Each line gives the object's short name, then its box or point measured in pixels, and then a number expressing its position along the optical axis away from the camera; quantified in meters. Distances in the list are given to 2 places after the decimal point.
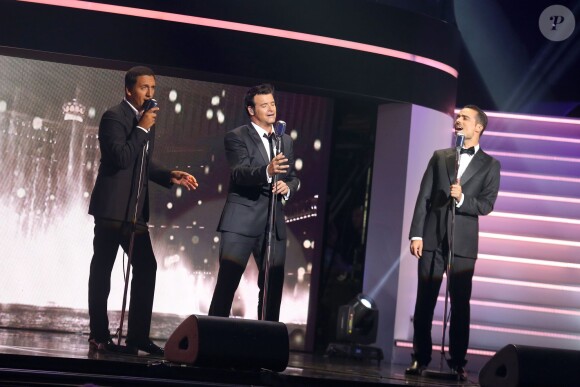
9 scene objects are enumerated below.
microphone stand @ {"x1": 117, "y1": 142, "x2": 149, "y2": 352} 12.58
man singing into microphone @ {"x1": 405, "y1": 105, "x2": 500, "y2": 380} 14.24
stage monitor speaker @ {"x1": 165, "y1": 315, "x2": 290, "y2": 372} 11.09
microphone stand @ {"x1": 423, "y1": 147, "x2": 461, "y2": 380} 13.81
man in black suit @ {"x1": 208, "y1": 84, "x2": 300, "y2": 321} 13.36
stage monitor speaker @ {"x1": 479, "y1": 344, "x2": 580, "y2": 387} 11.20
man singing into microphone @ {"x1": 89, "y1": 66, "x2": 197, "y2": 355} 13.04
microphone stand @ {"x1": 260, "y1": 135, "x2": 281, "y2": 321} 12.59
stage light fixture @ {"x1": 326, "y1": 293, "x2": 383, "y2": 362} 16.30
